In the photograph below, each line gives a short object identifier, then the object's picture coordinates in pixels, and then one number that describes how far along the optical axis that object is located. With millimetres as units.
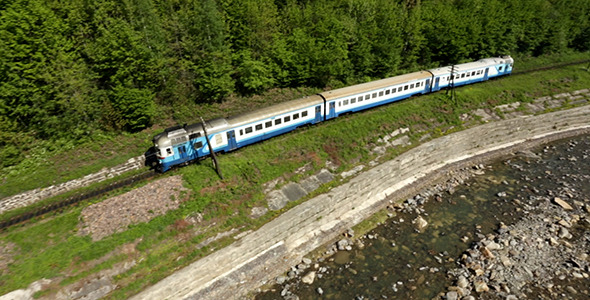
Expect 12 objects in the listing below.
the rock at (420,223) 28678
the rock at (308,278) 23859
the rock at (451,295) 21822
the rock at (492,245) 25688
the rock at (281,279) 23845
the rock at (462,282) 22562
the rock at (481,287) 22234
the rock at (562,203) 30339
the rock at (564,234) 26844
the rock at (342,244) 26769
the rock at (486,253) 24719
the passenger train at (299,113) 27406
